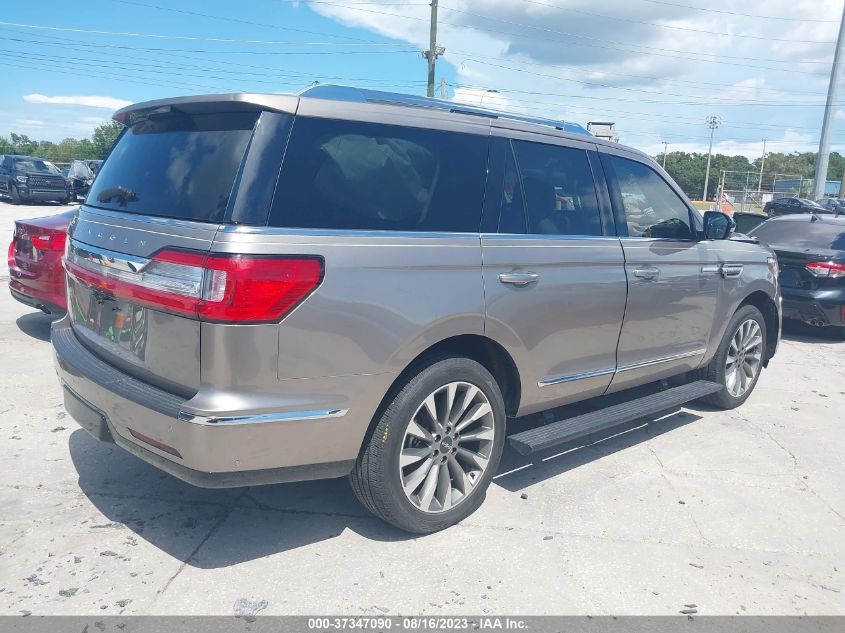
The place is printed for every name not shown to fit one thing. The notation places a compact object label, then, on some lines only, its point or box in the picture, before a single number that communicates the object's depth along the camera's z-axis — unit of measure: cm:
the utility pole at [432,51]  2942
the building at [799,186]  5917
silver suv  268
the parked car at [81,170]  2790
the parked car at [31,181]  2473
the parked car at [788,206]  3282
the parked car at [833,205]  2975
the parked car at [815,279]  823
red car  594
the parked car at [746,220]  1009
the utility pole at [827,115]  3127
